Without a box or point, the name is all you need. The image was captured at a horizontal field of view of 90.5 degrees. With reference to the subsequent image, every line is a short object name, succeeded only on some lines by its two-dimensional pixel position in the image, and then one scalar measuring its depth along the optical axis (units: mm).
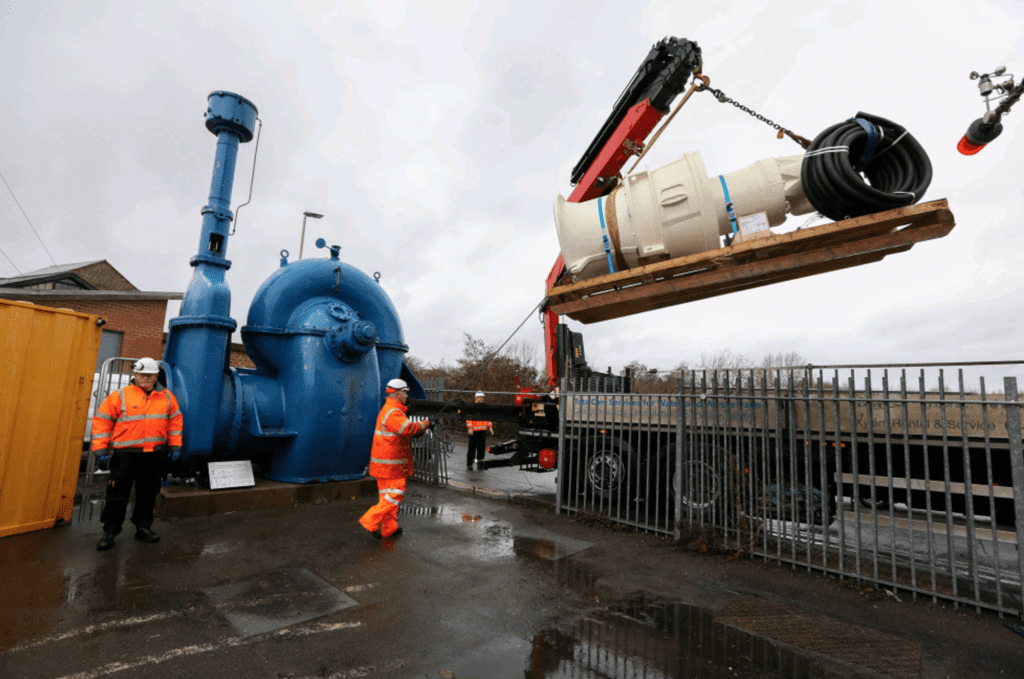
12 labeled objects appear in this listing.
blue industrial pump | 6465
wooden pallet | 3709
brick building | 17172
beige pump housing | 4359
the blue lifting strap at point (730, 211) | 4359
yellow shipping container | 5039
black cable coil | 3809
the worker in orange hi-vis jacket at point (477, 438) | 11914
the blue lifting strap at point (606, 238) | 4777
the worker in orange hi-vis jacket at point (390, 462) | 5559
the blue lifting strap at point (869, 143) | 4090
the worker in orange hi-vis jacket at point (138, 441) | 4926
